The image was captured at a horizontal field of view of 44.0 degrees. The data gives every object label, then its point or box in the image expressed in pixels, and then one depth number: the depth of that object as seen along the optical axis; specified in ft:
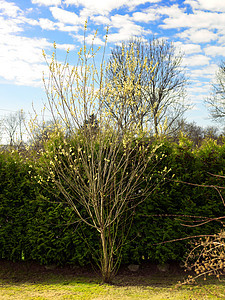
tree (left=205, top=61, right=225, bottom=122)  65.36
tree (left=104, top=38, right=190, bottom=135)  53.26
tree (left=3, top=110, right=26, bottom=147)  131.50
